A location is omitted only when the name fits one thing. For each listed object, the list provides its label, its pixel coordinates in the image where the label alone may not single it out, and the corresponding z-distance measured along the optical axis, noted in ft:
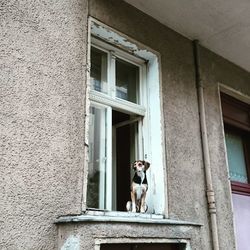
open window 9.30
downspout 10.57
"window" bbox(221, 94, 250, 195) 13.74
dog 9.21
